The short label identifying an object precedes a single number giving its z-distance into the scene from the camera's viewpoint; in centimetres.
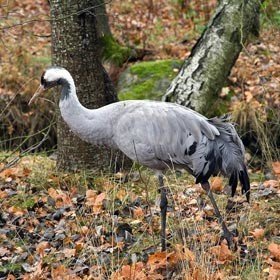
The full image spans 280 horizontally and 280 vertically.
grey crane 1217
